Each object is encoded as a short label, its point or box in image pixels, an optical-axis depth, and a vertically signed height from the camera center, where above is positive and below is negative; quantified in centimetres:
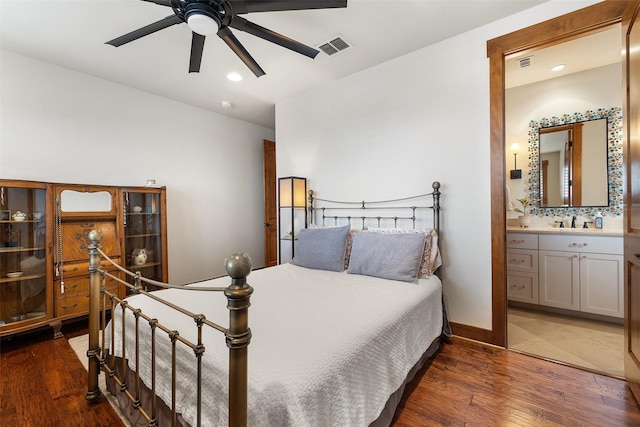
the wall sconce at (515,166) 351 +56
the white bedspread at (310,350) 93 -58
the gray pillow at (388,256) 219 -37
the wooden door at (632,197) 154 +7
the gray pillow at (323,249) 261 -36
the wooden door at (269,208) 479 +9
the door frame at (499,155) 218 +45
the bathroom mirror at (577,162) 296 +55
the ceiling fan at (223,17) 152 +116
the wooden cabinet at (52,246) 241 -29
